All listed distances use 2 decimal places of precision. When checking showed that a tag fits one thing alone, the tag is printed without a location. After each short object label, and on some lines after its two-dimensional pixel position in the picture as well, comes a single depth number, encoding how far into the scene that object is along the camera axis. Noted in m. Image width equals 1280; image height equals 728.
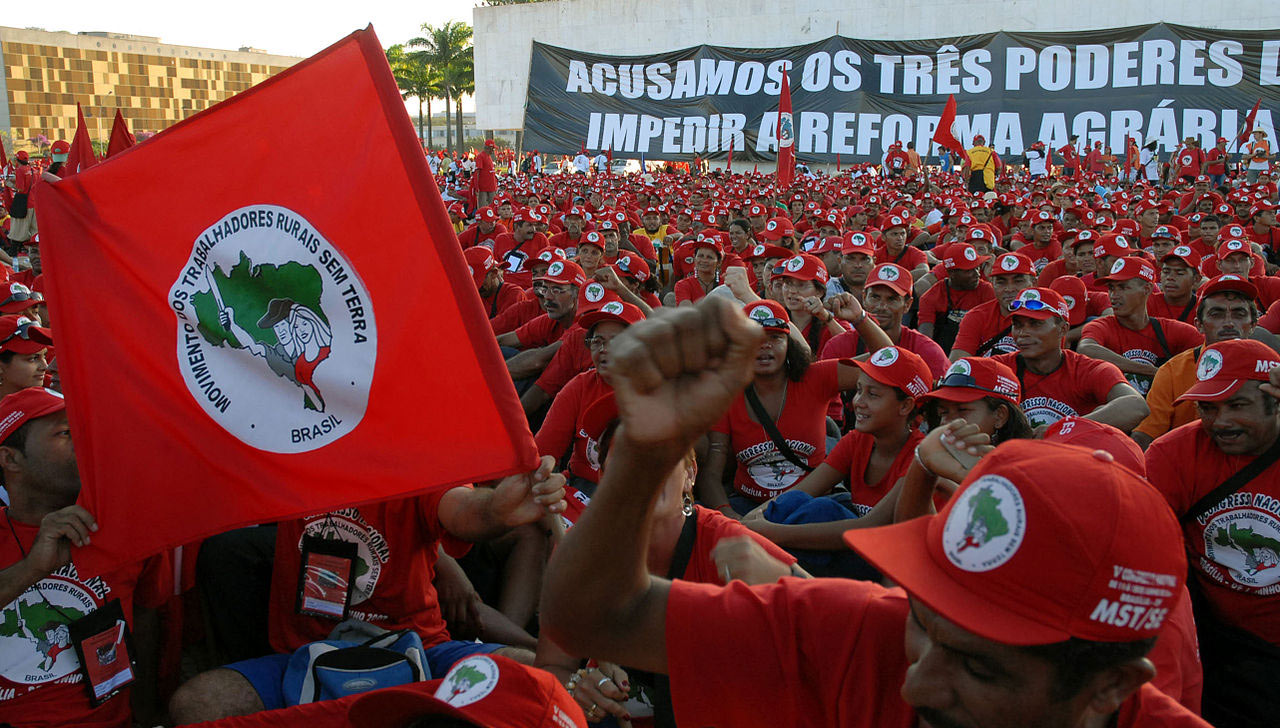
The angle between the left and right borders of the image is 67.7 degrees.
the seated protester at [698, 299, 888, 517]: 4.96
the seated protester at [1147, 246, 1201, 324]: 7.66
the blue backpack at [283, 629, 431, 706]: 2.92
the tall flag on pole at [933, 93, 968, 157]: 21.25
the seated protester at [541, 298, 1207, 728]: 1.30
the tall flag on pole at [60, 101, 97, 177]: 10.65
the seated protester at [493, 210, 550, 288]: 11.75
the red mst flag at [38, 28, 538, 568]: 2.76
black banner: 32.00
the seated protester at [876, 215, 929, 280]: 10.91
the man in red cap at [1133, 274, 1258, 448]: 5.04
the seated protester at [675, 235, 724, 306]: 9.82
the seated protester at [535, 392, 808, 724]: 2.79
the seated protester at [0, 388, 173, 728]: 2.95
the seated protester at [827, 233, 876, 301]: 8.96
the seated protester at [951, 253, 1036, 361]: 6.77
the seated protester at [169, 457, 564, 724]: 3.27
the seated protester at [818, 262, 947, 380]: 6.14
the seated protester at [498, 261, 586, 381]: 7.67
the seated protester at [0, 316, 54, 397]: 4.96
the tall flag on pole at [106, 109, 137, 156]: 8.94
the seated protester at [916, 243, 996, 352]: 8.34
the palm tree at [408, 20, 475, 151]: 59.91
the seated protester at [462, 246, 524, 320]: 9.06
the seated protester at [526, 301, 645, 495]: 4.85
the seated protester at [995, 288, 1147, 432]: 5.30
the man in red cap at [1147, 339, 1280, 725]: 3.39
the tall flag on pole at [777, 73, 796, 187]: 20.58
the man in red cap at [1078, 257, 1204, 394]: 6.32
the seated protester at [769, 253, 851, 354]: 6.60
